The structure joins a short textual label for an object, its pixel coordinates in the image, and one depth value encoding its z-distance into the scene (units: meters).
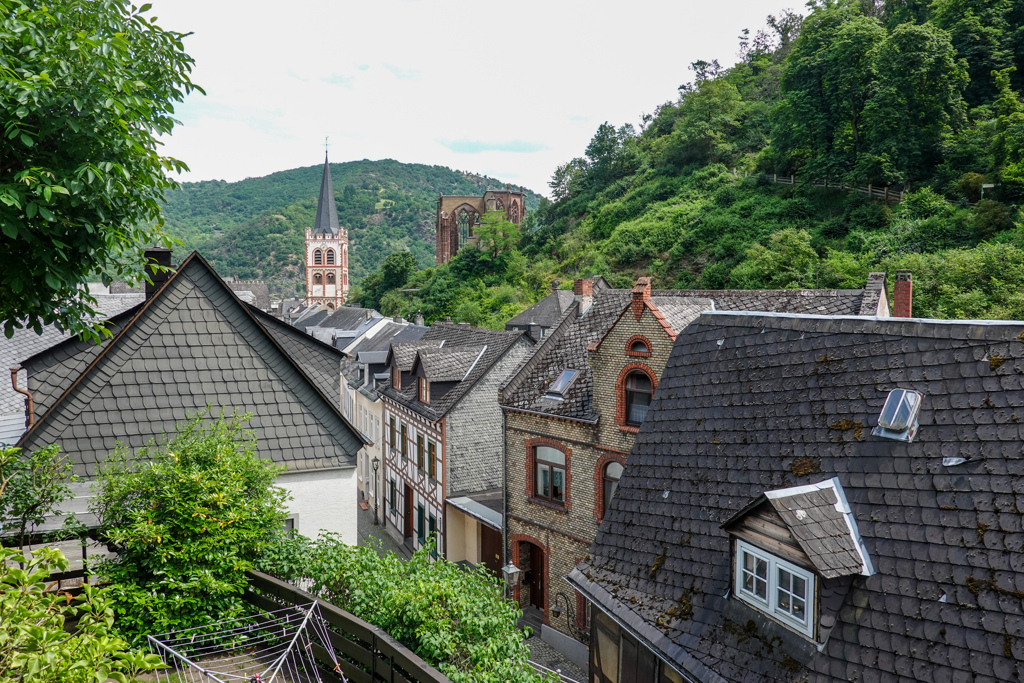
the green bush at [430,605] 6.03
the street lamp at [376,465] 30.15
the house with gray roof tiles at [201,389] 10.59
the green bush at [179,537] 7.01
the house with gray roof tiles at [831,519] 5.19
